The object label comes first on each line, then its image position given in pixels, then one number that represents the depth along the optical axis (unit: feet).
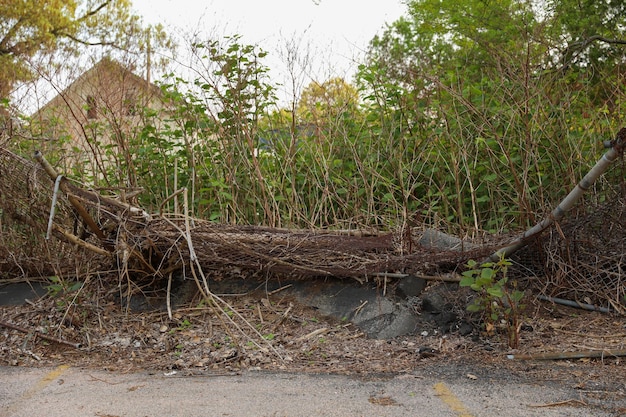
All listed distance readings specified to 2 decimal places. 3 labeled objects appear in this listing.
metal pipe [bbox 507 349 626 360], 13.58
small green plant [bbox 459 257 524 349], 14.20
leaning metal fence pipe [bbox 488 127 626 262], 13.58
